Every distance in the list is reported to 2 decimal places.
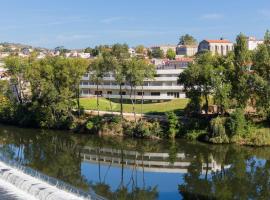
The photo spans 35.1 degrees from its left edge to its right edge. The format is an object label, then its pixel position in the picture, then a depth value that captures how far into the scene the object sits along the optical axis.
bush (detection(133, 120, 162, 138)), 66.62
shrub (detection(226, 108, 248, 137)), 59.84
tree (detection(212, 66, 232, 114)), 61.09
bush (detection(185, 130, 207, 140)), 64.00
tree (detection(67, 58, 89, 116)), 75.19
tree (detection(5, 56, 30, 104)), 81.38
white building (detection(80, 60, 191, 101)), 86.56
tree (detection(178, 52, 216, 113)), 63.46
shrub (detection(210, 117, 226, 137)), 60.19
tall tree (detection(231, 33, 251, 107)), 61.22
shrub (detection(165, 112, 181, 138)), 65.50
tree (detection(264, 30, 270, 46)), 61.31
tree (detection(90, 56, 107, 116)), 71.69
